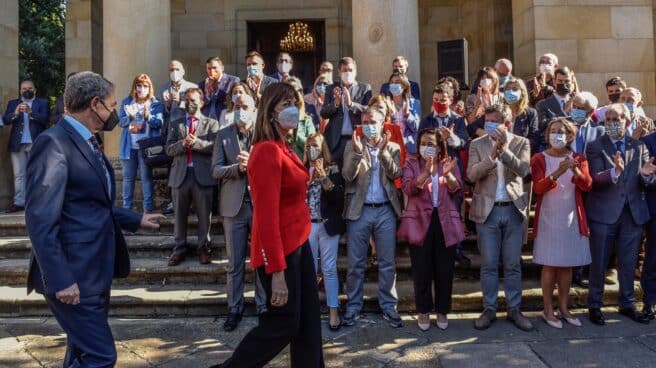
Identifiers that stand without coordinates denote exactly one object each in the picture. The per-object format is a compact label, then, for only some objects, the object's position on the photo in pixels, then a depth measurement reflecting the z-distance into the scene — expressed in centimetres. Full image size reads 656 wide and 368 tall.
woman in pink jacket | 584
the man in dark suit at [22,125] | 1022
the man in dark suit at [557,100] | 702
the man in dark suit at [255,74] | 774
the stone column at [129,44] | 942
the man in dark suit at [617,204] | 600
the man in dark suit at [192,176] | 695
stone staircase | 629
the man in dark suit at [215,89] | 807
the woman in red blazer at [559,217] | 587
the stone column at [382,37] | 887
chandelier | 1391
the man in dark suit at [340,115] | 686
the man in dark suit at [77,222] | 304
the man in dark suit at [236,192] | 597
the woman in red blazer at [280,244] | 351
